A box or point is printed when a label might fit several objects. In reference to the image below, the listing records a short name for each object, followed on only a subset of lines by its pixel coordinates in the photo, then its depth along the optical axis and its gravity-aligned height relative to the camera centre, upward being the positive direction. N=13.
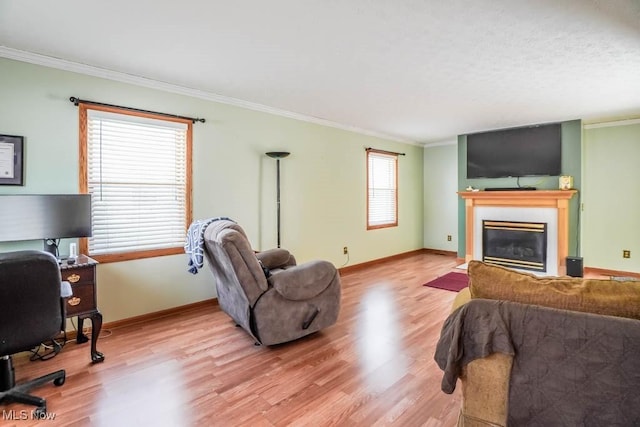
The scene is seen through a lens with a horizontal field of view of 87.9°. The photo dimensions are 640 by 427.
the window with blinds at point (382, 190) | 5.87 +0.41
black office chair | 1.75 -0.53
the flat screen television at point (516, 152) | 5.12 +0.97
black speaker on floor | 4.54 -0.76
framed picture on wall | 2.56 +0.42
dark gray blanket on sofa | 1.18 -0.56
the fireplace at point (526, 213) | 4.97 -0.03
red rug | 4.48 -1.01
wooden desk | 2.39 -0.60
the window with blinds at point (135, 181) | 3.02 +0.31
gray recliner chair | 2.54 -0.64
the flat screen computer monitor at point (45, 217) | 2.47 -0.03
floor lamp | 4.05 +0.70
